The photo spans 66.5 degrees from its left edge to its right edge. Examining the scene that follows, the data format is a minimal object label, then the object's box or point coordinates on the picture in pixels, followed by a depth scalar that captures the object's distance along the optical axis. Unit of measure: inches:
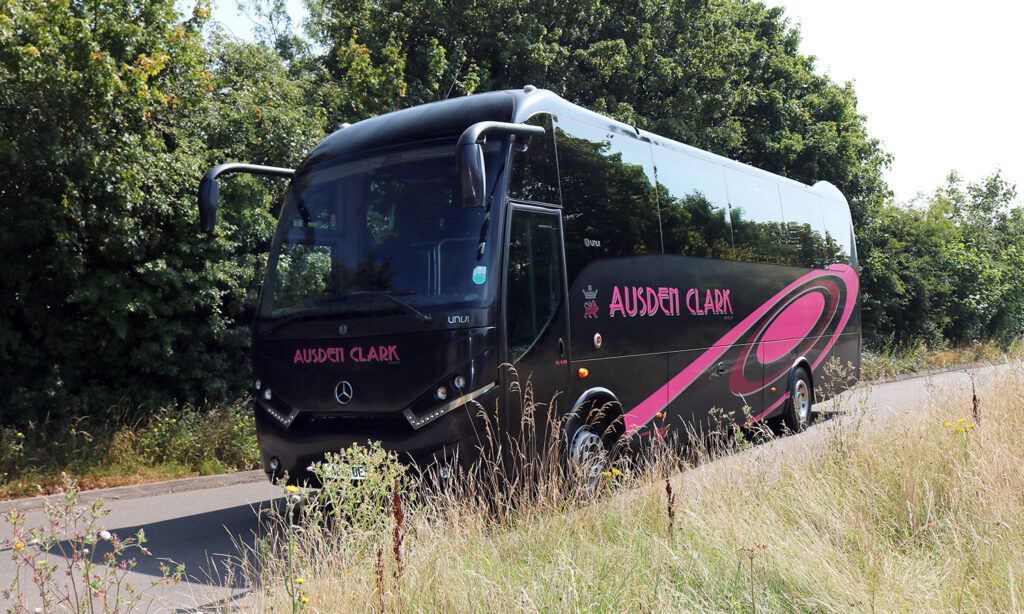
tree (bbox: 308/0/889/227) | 700.7
